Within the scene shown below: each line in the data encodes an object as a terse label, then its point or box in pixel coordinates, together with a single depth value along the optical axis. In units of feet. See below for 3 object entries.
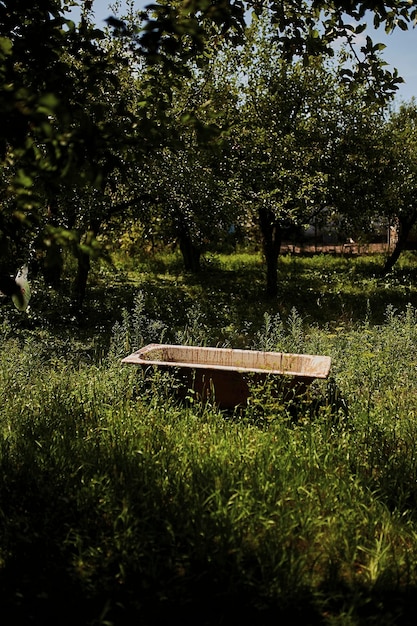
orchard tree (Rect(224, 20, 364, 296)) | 40.11
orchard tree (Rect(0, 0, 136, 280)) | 6.81
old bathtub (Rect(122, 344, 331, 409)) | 17.81
